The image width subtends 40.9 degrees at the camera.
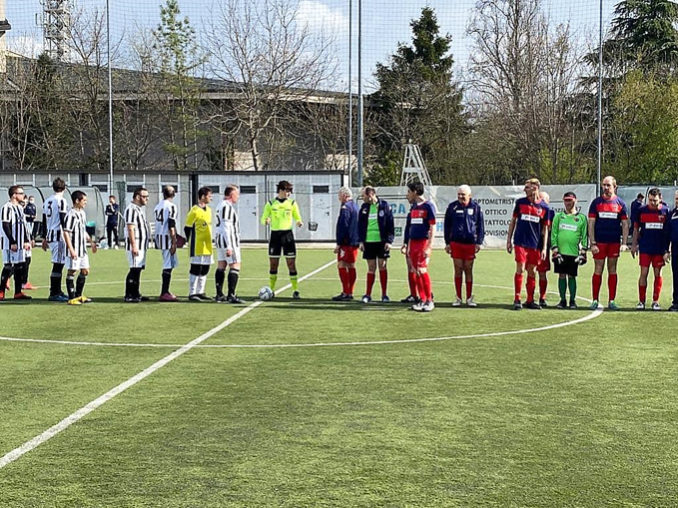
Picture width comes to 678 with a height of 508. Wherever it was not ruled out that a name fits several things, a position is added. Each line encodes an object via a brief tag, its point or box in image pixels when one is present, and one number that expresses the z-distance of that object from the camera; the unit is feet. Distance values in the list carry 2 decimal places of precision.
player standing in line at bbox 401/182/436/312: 46.52
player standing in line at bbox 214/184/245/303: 50.31
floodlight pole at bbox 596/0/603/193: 115.96
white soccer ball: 51.58
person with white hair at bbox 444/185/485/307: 48.75
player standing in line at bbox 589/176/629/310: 48.19
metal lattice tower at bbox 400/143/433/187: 129.29
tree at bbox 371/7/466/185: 178.70
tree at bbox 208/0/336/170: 166.61
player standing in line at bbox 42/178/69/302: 51.11
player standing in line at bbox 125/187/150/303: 50.37
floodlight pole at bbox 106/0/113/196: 127.54
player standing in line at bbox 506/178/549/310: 48.03
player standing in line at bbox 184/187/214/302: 51.75
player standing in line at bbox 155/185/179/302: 51.55
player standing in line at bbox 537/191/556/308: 48.49
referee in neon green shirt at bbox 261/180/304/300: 52.44
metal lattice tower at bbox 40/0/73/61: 173.78
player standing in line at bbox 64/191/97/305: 50.31
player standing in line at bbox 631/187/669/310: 48.49
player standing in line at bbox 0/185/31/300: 51.55
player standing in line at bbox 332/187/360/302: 52.47
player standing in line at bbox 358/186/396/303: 51.39
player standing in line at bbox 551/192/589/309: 48.60
